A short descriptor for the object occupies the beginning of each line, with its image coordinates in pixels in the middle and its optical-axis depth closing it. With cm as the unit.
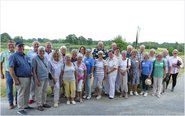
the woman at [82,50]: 788
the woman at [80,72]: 729
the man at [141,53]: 859
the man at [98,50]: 825
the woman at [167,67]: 887
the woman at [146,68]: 834
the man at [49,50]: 730
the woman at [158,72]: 835
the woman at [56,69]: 681
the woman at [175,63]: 924
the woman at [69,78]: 703
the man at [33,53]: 693
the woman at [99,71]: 780
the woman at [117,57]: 820
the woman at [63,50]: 749
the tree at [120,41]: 2662
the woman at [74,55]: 744
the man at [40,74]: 622
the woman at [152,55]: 857
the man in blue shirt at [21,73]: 585
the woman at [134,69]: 823
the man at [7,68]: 649
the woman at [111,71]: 792
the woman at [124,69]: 805
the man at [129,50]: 846
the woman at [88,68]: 766
